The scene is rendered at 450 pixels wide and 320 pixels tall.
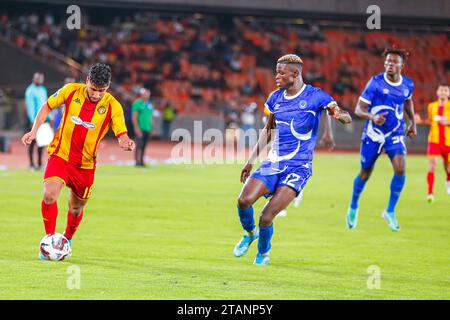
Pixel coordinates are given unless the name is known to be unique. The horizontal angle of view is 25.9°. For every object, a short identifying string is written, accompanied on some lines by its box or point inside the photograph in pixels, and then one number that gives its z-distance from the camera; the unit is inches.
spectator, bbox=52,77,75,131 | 996.6
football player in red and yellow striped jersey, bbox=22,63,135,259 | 434.9
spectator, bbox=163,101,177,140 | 1829.5
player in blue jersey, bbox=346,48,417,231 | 593.0
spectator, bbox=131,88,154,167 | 1163.3
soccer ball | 427.5
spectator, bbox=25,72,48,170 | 997.8
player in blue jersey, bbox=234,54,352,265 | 435.5
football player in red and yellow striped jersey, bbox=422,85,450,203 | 856.9
